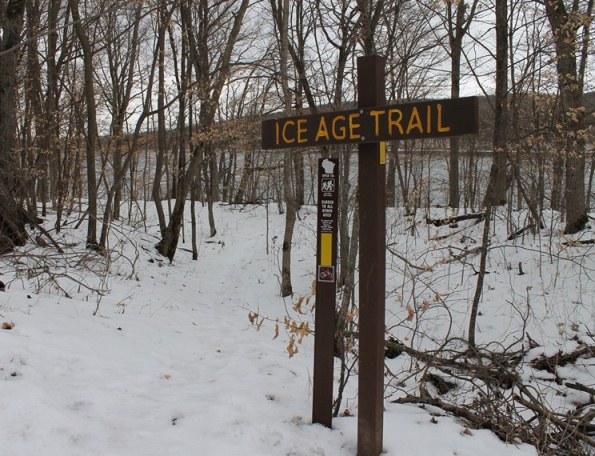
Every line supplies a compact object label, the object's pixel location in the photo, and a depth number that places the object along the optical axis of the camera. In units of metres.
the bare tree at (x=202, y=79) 9.96
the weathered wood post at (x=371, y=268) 2.53
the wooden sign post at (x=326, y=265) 2.77
